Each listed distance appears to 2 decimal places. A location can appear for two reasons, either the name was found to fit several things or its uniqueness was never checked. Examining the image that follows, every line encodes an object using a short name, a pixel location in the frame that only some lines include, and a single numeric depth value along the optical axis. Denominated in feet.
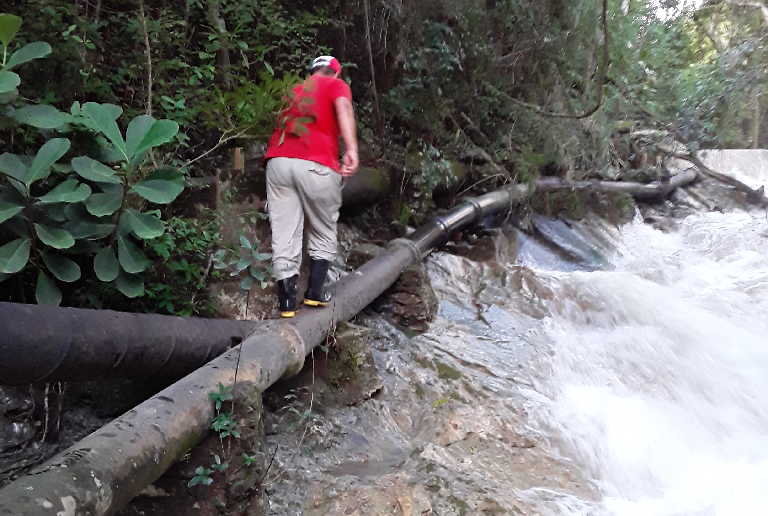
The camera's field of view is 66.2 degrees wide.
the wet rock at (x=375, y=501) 8.63
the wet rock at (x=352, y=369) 12.24
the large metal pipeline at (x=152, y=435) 5.64
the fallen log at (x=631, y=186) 33.06
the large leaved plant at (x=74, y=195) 8.57
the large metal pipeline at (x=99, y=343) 7.00
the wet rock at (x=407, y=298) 16.57
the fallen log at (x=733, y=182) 49.87
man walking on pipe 12.09
